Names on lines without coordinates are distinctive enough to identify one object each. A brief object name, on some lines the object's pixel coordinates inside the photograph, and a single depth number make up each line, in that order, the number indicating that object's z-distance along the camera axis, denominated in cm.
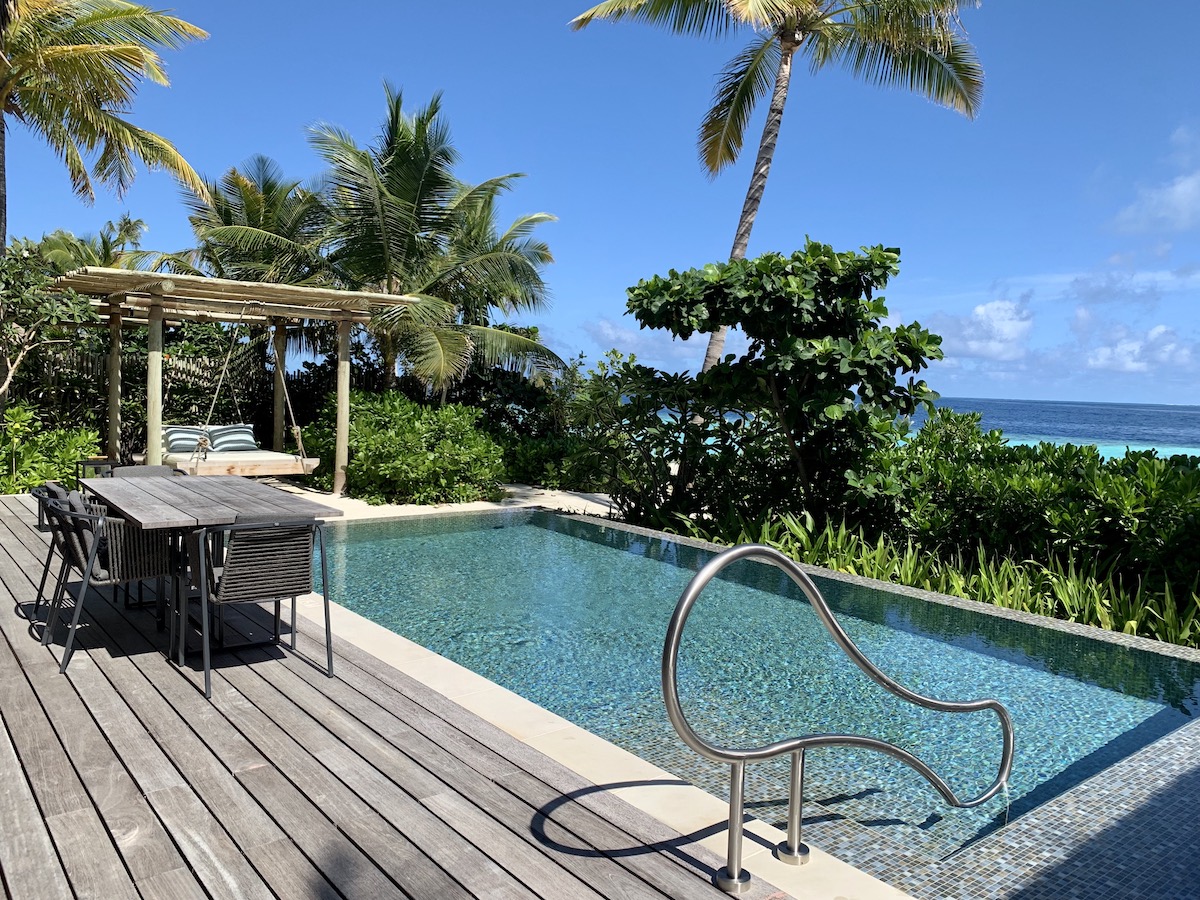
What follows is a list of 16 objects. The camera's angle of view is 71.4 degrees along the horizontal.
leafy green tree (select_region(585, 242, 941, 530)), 802
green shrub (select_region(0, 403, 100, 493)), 942
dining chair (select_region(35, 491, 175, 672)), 392
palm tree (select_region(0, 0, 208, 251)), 989
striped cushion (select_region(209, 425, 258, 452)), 1148
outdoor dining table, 378
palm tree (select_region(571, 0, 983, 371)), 1163
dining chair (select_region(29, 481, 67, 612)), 444
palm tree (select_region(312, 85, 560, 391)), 1219
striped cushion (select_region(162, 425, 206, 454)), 1118
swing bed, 999
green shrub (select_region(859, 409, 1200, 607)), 598
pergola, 934
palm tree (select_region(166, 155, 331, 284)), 1398
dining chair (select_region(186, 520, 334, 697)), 366
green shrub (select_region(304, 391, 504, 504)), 1090
